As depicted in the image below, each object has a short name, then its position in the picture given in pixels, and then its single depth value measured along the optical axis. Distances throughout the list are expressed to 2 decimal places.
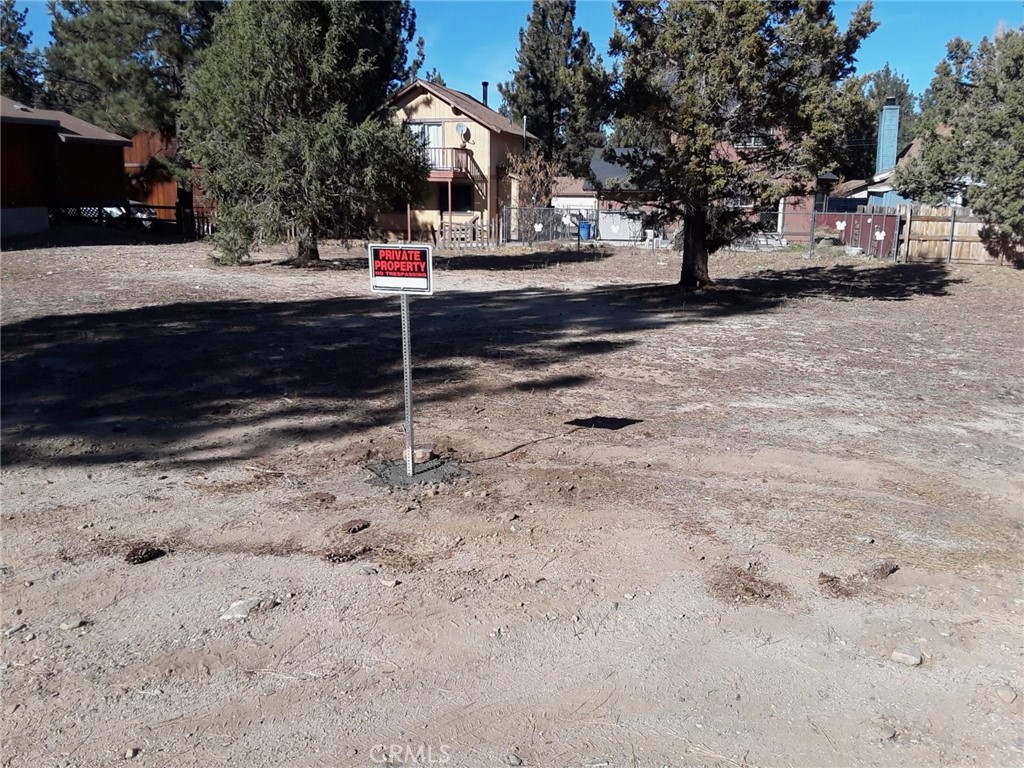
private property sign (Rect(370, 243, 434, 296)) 6.37
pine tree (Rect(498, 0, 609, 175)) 48.44
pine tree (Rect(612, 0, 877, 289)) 16.59
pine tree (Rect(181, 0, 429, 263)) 22.34
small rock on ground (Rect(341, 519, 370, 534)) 5.79
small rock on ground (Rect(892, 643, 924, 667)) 4.29
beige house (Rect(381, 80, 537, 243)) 38.03
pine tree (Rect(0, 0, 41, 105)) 44.56
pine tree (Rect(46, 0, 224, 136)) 34.19
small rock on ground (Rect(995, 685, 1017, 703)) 3.98
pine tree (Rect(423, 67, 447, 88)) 59.03
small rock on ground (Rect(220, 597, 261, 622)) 4.62
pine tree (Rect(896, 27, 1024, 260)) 24.92
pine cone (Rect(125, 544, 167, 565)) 5.26
